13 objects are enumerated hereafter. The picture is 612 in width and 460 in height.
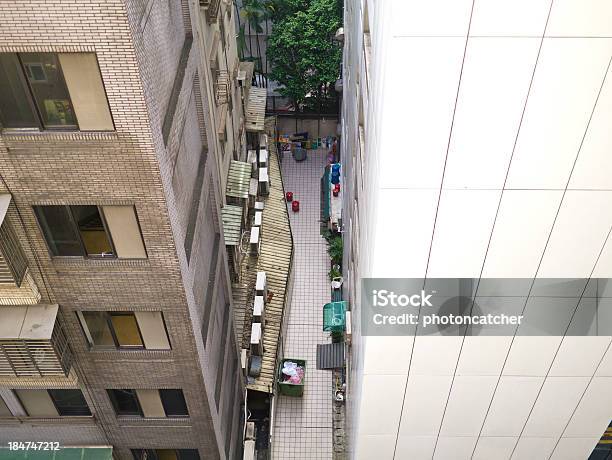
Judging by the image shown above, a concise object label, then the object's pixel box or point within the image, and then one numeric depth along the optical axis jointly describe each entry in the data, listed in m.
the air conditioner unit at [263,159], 37.81
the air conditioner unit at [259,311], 28.88
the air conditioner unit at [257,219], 33.34
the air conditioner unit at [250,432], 26.83
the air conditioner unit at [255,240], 31.89
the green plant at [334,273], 35.09
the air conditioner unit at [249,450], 25.48
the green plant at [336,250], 36.12
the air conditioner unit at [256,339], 27.88
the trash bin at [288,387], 29.56
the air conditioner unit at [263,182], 36.72
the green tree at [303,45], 39.97
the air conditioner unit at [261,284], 30.23
